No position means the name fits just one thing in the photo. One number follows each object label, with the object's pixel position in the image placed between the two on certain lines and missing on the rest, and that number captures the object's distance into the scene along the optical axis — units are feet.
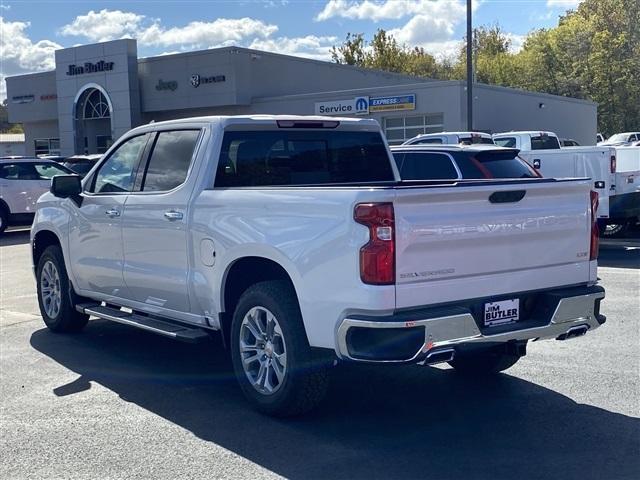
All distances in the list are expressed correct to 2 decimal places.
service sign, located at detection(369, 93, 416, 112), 110.93
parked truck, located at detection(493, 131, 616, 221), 46.83
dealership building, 113.39
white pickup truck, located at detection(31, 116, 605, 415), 15.83
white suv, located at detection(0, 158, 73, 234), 63.26
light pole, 78.74
